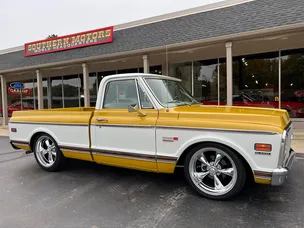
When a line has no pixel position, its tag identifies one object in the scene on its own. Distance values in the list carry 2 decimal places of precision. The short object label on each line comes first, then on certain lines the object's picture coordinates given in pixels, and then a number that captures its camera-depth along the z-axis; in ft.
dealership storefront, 25.21
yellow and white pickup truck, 9.96
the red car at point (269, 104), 33.09
